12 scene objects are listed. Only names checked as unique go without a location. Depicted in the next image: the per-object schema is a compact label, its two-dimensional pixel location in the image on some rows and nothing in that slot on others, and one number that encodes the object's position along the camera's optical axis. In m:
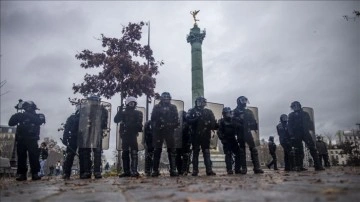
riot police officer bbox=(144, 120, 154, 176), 9.97
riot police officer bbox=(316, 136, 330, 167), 15.82
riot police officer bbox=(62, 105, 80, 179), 8.70
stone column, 27.84
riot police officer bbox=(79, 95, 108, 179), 8.50
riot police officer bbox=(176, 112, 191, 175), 9.45
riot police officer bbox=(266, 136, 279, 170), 16.02
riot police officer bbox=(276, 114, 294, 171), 10.71
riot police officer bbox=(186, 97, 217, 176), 8.37
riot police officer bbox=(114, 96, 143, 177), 8.52
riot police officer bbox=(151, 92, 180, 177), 8.41
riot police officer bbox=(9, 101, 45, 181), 8.39
